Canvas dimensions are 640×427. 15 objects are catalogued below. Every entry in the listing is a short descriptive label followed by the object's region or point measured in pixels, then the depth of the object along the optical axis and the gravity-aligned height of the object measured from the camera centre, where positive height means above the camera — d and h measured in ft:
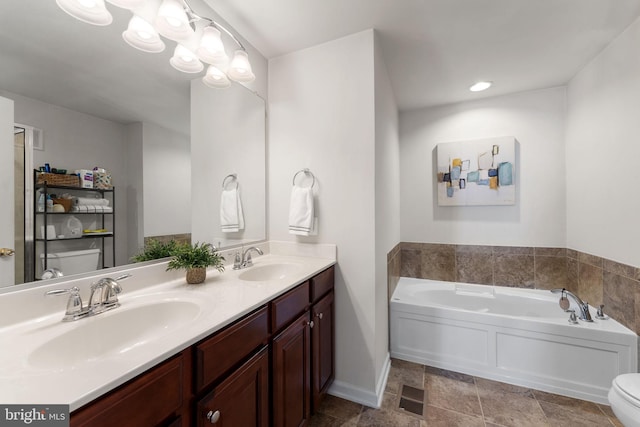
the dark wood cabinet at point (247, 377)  2.01 -1.79
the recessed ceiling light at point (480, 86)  7.67 +3.97
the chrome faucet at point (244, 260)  5.26 -0.94
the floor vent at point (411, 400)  5.38 -4.18
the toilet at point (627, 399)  3.83 -2.96
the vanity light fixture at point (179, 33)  3.29 +2.98
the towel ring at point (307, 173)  6.01 +1.04
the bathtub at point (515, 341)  5.57 -3.16
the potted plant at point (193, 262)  4.06 -0.74
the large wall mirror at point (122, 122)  2.92 +1.44
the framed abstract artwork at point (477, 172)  8.27 +1.44
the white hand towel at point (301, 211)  5.76 +0.11
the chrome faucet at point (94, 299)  2.85 -0.98
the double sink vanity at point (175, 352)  1.85 -1.30
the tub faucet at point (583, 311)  5.99 -2.36
